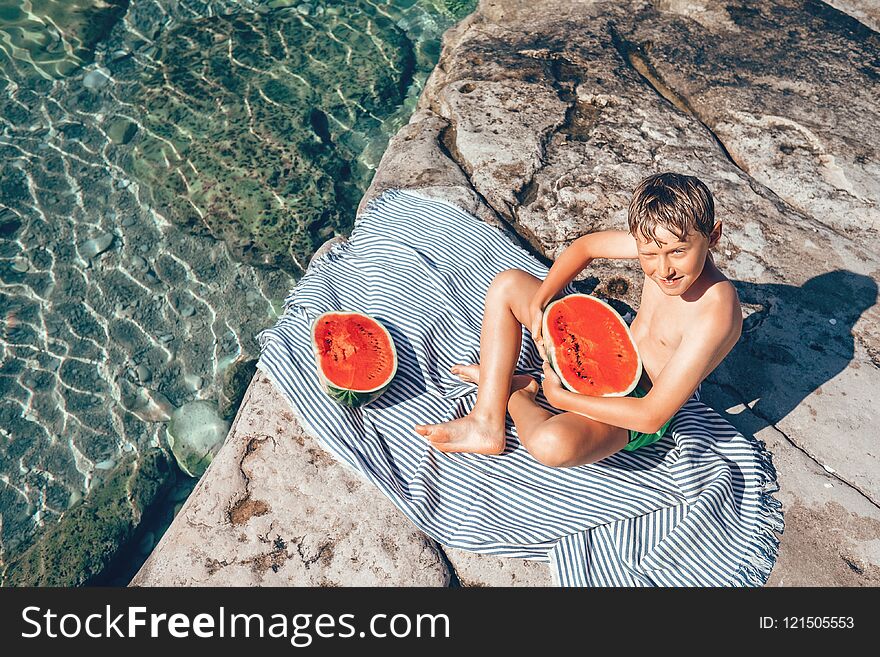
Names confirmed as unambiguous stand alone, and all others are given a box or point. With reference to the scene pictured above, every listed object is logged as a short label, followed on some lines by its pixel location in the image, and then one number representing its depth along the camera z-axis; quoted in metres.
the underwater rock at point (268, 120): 7.04
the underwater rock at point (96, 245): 6.87
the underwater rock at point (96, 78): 8.12
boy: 3.24
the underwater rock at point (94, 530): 5.13
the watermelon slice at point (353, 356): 4.24
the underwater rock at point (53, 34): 8.21
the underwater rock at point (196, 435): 5.91
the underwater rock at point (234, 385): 6.04
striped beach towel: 3.86
